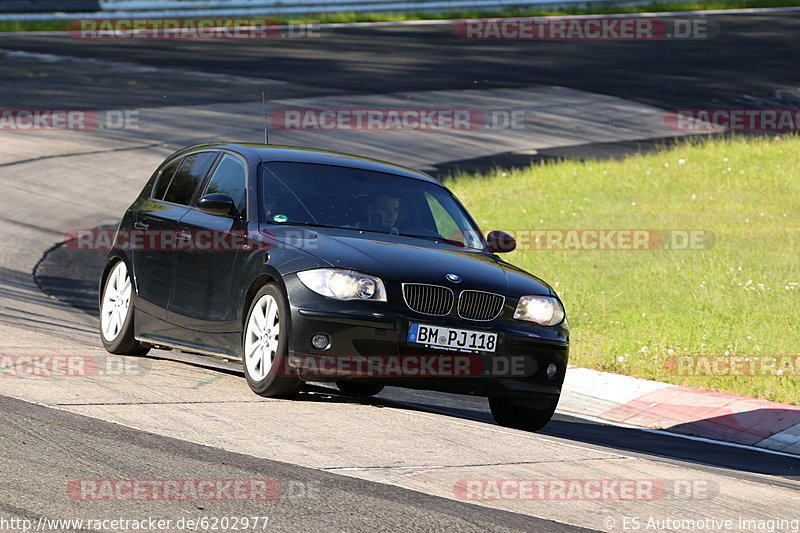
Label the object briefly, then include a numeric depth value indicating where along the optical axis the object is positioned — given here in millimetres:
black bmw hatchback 15883
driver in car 18094
